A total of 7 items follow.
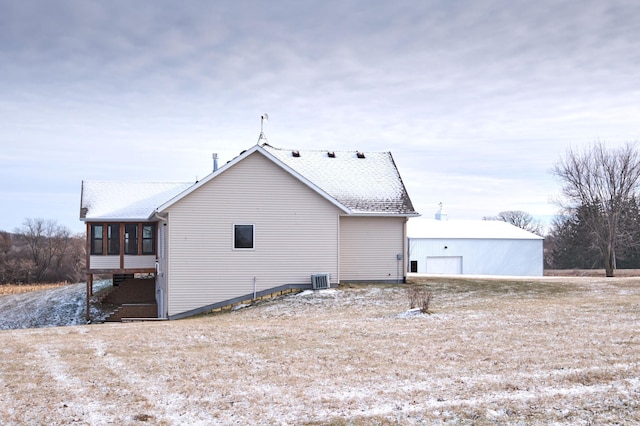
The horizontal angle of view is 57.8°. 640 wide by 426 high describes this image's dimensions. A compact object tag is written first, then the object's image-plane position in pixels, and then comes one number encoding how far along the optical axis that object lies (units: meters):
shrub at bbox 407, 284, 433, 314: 16.56
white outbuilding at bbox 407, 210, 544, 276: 44.03
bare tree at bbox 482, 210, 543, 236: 86.81
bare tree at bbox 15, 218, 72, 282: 65.56
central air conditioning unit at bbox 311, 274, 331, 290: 23.22
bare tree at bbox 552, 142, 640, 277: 39.88
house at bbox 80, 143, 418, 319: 22.44
